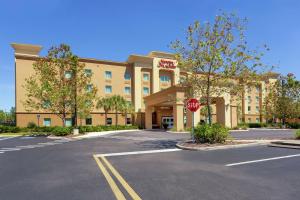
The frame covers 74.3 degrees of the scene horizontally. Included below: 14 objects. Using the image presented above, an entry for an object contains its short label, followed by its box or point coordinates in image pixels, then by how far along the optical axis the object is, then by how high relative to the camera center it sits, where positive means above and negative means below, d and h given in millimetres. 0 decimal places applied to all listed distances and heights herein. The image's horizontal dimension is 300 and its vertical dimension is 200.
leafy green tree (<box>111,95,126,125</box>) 35860 +1331
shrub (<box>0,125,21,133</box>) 29316 -2712
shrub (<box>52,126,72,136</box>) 23125 -2452
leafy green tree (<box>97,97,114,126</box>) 35716 +1091
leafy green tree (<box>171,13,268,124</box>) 13553 +3061
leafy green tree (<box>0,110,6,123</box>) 75222 -1616
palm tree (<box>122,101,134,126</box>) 36461 +219
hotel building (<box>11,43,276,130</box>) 33455 +4588
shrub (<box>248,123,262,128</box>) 43556 -3851
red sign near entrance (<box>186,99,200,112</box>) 12939 +278
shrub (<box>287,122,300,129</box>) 38708 -3592
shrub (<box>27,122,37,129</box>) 32445 -2393
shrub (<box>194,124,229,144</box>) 12579 -1655
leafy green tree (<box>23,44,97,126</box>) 24279 +3151
